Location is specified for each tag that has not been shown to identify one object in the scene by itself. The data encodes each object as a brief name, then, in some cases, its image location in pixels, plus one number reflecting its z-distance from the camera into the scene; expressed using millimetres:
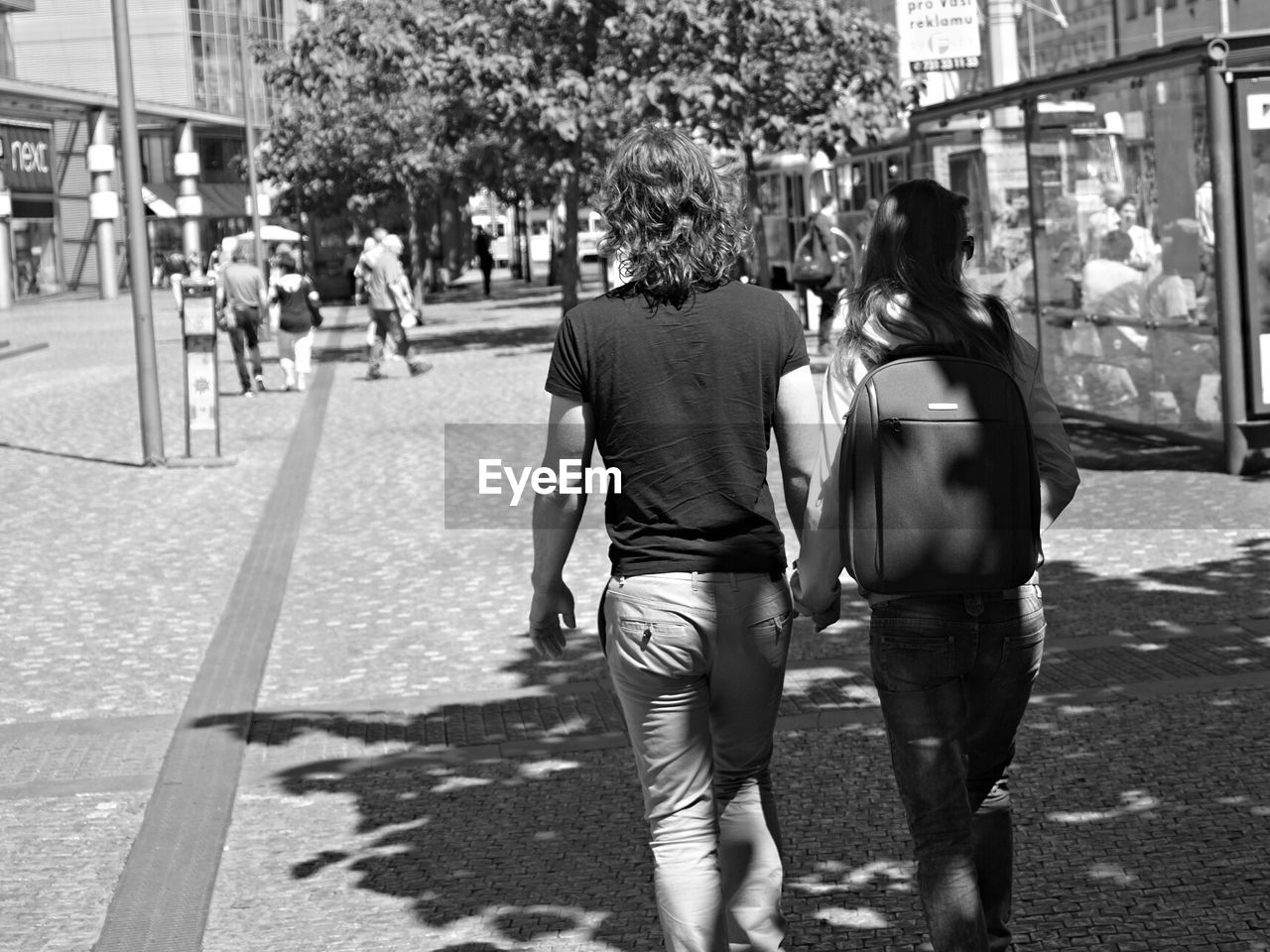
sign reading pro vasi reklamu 17438
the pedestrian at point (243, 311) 20938
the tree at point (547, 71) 24312
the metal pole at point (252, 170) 32300
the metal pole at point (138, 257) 14703
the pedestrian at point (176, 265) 50100
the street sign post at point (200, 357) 14922
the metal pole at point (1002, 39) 18422
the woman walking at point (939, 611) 3486
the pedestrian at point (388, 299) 22234
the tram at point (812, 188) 28500
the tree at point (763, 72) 23766
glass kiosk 11391
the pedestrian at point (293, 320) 21278
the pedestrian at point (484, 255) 48844
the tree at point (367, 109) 25766
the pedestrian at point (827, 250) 21422
